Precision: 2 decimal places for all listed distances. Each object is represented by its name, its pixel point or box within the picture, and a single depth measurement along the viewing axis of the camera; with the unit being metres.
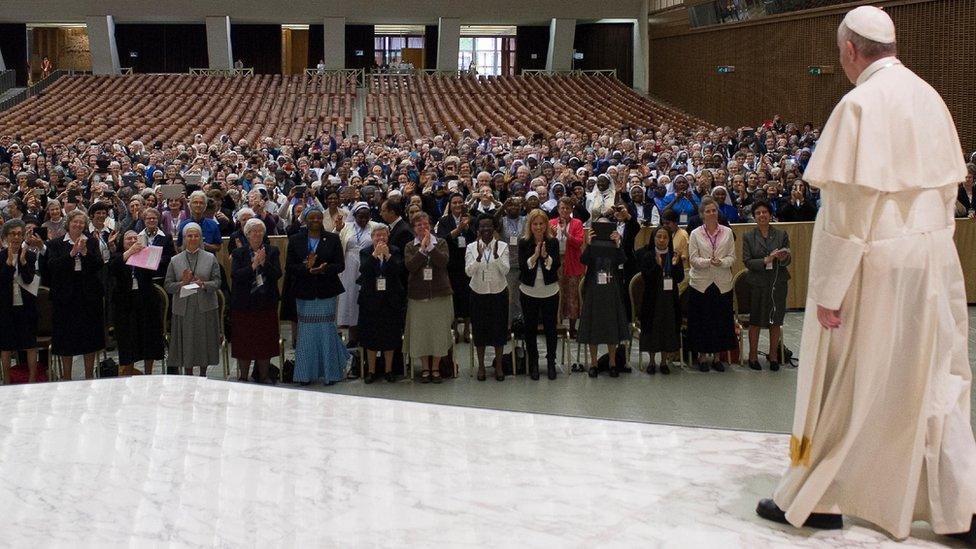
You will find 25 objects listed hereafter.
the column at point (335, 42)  33.38
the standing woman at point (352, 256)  8.82
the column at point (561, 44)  33.88
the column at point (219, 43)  33.12
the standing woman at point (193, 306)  7.79
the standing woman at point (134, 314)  7.89
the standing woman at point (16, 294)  7.59
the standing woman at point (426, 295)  7.93
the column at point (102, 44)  32.78
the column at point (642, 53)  33.09
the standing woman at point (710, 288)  8.22
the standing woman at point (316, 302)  8.02
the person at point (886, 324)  3.17
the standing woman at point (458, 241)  8.91
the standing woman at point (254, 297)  7.88
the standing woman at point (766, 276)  8.33
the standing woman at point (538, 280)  8.09
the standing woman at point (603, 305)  8.09
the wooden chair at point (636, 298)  8.55
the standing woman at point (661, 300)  8.24
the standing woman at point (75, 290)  7.59
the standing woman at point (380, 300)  8.02
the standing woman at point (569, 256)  8.79
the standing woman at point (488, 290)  8.12
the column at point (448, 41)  33.41
